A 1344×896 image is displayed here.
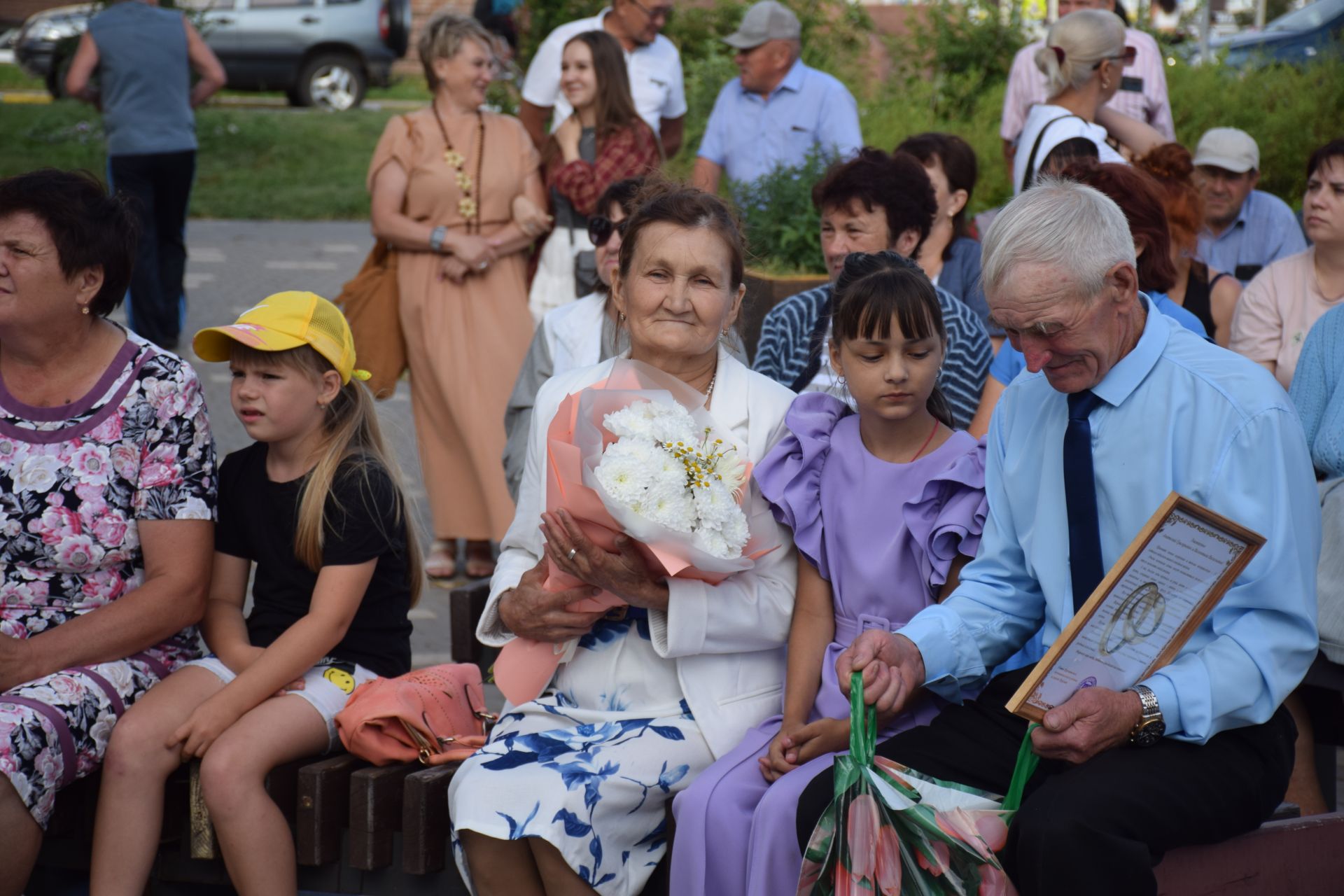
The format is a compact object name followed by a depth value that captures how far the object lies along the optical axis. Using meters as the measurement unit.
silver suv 20.30
